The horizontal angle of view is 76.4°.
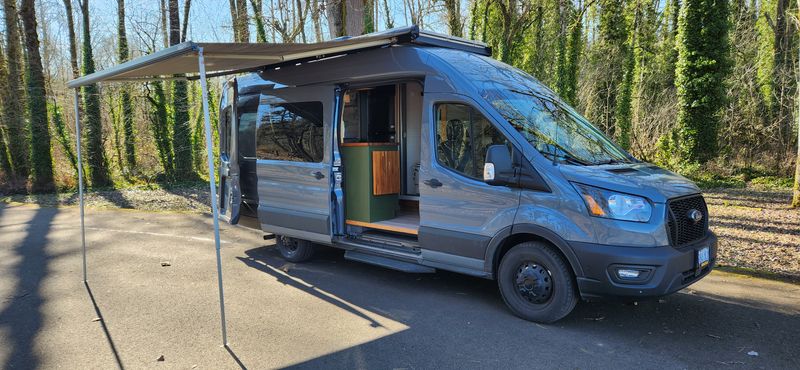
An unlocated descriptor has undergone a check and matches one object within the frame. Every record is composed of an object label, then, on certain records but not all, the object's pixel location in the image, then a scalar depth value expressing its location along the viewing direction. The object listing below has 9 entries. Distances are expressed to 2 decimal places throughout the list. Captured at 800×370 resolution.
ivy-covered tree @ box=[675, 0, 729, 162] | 12.90
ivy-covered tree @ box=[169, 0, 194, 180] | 15.73
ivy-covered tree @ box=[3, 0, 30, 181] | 15.98
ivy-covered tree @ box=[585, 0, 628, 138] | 17.28
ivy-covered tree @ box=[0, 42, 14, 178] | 16.73
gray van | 4.17
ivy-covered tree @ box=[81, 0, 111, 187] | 15.98
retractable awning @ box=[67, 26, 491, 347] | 4.16
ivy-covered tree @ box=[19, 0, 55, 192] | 15.48
